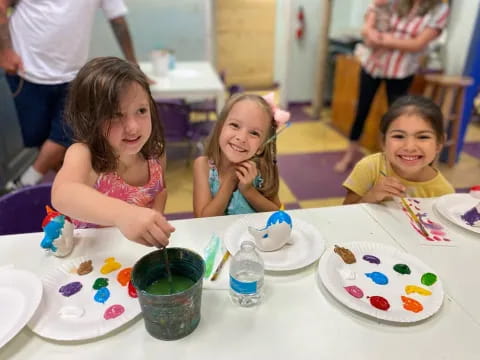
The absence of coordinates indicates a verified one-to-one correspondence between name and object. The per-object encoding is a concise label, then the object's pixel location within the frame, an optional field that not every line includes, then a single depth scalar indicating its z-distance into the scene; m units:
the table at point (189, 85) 2.35
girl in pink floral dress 0.74
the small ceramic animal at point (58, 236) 0.88
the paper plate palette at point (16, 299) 0.68
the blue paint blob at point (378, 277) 0.84
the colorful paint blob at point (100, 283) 0.81
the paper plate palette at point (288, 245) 0.89
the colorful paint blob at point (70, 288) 0.79
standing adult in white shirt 1.85
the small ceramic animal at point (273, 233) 0.93
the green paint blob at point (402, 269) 0.86
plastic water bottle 0.76
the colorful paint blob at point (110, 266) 0.85
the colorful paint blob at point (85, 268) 0.85
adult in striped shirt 2.50
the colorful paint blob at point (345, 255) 0.90
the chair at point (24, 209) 1.15
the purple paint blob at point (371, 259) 0.90
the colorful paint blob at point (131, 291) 0.78
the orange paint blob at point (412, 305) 0.76
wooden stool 2.80
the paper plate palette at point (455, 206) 1.07
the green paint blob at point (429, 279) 0.82
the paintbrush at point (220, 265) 0.85
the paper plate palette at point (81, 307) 0.69
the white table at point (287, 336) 0.67
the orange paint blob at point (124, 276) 0.82
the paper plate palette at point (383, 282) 0.75
